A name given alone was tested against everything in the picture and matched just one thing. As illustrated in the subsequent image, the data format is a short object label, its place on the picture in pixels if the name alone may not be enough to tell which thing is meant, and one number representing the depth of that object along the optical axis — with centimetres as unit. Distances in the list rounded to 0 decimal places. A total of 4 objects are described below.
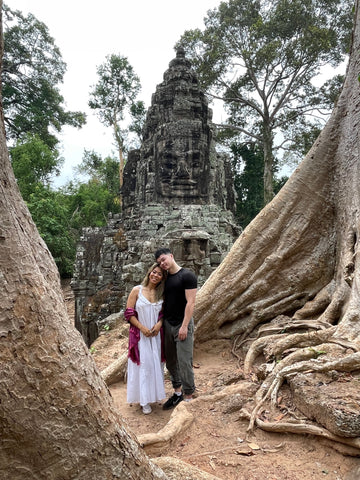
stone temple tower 912
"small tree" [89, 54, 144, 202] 2034
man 256
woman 266
